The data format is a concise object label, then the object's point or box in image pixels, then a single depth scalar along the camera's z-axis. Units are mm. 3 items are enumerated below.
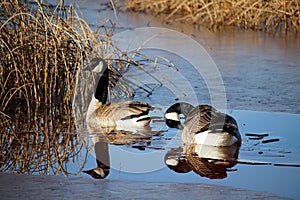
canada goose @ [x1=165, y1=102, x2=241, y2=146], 13539
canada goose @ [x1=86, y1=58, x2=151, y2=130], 15484
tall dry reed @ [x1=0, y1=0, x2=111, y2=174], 14727
